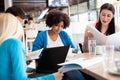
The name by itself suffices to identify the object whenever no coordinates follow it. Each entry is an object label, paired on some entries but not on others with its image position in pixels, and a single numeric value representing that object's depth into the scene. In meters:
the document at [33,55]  1.75
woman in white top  2.18
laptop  1.70
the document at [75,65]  1.18
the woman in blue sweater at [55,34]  2.38
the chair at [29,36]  4.00
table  0.99
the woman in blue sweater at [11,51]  1.08
